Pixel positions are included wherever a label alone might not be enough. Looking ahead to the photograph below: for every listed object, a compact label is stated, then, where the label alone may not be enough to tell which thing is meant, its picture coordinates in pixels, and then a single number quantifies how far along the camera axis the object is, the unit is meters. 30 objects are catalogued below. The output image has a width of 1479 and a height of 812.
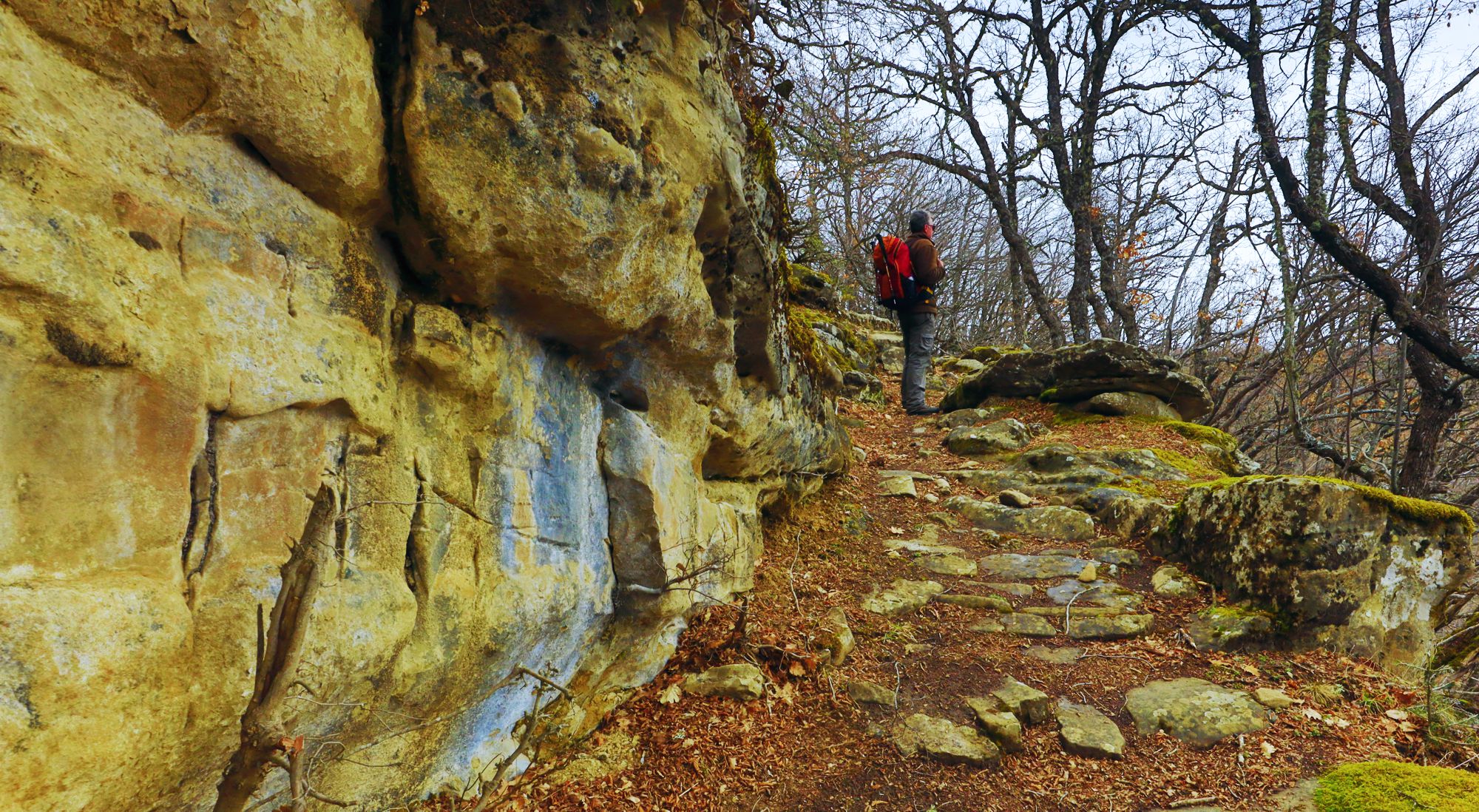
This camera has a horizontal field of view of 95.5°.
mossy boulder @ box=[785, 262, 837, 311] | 10.69
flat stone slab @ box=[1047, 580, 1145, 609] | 5.18
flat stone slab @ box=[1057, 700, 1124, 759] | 3.55
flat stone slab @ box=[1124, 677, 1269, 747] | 3.67
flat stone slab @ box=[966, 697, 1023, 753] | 3.58
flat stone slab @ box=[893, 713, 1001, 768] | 3.49
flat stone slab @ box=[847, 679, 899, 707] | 3.97
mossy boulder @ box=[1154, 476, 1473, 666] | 4.39
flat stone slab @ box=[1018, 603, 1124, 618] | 5.02
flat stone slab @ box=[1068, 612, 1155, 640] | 4.74
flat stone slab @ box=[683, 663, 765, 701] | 3.89
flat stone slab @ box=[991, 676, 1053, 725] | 3.78
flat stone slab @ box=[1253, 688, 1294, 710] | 3.82
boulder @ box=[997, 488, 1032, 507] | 7.10
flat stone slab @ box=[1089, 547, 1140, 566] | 5.79
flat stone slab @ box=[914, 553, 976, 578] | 5.82
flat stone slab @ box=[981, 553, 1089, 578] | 5.73
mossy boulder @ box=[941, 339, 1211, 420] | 9.70
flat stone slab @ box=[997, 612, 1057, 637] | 4.80
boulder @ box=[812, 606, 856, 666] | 4.34
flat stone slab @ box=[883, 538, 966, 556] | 6.18
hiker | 9.71
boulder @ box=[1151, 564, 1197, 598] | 5.20
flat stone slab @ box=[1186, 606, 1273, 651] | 4.50
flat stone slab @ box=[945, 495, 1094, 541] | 6.49
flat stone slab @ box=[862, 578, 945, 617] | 5.11
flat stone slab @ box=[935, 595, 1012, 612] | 5.15
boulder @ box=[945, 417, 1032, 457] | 8.91
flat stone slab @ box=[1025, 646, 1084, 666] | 4.45
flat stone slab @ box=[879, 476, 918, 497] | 7.47
